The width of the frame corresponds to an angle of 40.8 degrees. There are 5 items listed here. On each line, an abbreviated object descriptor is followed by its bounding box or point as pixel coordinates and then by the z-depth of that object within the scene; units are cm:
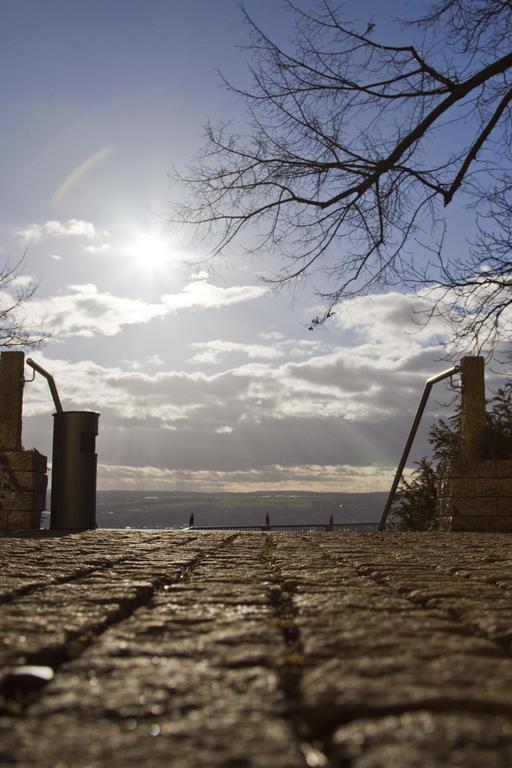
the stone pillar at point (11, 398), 890
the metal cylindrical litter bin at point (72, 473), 904
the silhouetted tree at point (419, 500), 1287
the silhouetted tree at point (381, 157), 643
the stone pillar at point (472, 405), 914
